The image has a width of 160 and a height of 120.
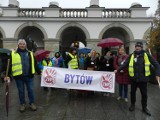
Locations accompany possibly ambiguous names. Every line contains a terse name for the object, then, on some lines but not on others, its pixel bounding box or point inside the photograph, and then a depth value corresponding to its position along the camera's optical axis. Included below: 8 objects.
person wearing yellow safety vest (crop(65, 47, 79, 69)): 4.92
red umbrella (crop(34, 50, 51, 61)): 5.37
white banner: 4.22
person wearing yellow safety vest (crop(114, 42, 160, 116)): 3.52
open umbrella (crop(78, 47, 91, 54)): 6.42
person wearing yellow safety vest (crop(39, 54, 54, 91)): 5.54
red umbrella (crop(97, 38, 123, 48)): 4.86
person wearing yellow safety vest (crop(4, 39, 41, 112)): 3.50
